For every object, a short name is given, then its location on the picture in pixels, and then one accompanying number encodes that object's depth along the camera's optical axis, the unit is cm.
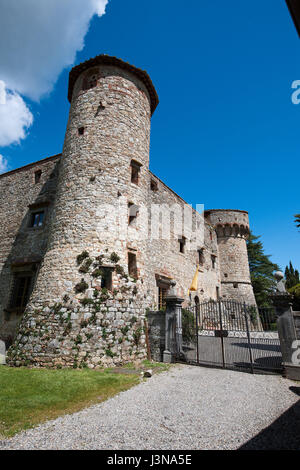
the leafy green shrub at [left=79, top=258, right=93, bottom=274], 866
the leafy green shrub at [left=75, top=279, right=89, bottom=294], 842
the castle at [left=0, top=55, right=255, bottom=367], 799
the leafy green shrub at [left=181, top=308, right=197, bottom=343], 955
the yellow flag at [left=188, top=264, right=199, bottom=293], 1737
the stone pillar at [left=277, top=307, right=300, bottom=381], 631
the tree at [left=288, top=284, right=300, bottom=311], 1974
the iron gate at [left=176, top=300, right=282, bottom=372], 751
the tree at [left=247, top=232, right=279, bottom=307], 2759
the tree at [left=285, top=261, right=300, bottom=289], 3589
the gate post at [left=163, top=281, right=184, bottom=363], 844
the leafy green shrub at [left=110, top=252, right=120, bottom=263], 913
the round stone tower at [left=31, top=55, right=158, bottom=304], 914
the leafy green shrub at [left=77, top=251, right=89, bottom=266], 883
